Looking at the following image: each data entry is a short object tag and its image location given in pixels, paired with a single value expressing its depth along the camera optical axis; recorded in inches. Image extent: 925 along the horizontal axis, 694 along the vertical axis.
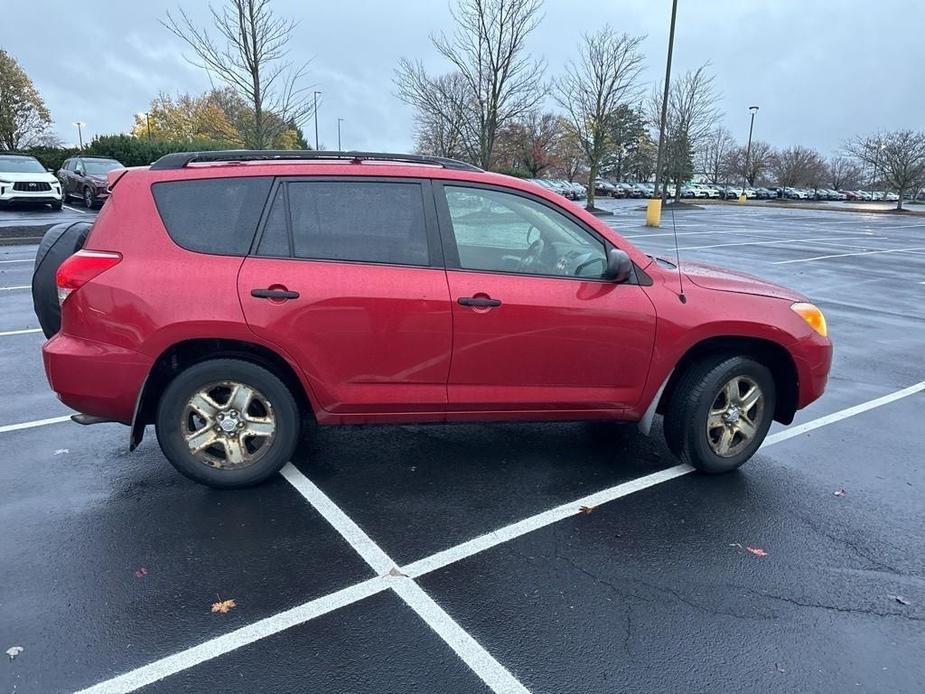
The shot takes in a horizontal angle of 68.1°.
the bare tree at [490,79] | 745.0
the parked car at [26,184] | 783.7
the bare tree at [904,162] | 1615.4
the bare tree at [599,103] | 1186.0
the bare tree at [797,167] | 2915.8
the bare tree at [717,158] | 3137.3
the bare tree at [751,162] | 2960.1
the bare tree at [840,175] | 3208.7
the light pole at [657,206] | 1002.7
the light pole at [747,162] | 2110.7
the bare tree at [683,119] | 1460.4
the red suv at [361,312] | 139.3
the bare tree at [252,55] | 549.6
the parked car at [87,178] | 846.5
